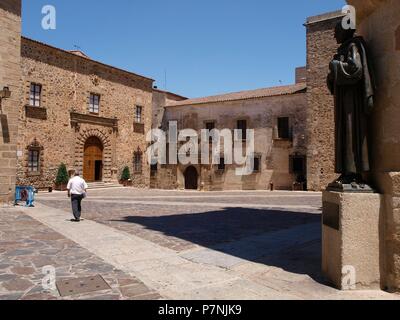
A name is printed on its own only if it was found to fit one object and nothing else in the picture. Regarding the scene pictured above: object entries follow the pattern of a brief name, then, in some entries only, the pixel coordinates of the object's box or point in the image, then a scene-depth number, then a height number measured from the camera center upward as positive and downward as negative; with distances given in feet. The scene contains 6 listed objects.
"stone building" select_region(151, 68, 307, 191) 81.56 +9.33
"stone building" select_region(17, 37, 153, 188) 68.54 +12.04
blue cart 41.01 -3.00
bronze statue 12.64 +2.31
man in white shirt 29.35 -1.97
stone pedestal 12.09 -2.49
